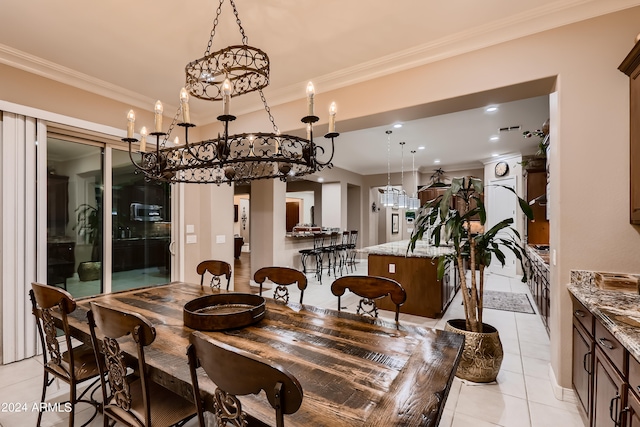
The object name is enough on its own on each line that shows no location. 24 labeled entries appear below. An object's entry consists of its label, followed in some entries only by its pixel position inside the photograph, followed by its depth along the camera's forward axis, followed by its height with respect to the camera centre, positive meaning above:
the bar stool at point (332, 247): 7.07 -0.84
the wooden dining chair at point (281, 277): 2.42 -0.54
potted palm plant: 2.45 -0.46
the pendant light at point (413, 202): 6.95 +0.25
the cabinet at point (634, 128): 1.85 +0.54
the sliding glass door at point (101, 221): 3.23 -0.09
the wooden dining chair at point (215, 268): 2.92 -0.56
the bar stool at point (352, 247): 8.11 -0.92
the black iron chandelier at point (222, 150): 1.61 +0.39
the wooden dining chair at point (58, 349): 1.63 -0.83
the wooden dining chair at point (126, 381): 1.21 -0.78
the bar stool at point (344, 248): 7.55 -0.88
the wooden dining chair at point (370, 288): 1.93 -0.52
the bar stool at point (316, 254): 6.69 -0.92
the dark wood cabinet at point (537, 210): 4.91 +0.04
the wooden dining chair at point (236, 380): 0.75 -0.46
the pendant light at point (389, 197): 6.09 +0.33
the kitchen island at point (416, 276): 3.99 -0.89
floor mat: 4.55 -1.47
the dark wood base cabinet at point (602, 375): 1.25 -0.82
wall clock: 7.00 +1.05
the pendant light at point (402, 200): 6.60 +0.28
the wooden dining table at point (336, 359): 0.98 -0.66
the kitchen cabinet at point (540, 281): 3.28 -0.88
